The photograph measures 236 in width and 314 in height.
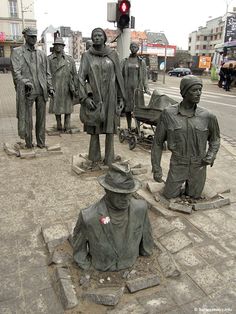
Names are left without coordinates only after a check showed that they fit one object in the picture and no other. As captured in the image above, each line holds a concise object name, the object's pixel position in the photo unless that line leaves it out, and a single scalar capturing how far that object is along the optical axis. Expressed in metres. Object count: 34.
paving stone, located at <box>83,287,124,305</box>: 2.57
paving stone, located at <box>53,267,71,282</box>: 2.80
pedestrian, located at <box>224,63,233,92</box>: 23.49
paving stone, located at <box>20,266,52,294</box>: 2.80
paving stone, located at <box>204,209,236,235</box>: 3.83
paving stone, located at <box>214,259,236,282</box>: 2.98
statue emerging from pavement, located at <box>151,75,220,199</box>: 3.89
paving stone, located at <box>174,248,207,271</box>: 3.12
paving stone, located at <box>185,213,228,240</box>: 3.66
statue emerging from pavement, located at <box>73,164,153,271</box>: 2.76
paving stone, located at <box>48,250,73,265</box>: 3.05
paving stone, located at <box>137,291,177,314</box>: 2.58
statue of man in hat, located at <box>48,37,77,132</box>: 8.16
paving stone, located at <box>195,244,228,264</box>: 3.23
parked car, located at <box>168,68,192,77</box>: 41.91
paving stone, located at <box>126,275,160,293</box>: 2.72
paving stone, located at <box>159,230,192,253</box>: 3.37
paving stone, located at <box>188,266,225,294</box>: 2.83
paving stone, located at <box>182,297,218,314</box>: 2.58
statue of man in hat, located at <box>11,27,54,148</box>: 5.83
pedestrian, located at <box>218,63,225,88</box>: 24.17
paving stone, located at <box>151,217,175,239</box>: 3.60
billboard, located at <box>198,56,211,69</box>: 42.16
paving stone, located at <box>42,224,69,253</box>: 3.34
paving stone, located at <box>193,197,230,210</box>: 4.18
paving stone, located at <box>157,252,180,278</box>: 2.93
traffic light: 7.06
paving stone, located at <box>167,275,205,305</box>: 2.70
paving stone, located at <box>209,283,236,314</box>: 2.62
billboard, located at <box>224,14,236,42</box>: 27.11
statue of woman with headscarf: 4.91
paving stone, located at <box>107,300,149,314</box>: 2.53
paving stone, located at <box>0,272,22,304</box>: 2.70
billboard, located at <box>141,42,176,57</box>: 37.07
